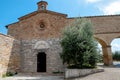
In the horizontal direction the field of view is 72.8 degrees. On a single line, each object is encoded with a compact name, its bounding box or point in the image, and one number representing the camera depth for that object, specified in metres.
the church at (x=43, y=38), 8.29
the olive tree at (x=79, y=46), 6.38
